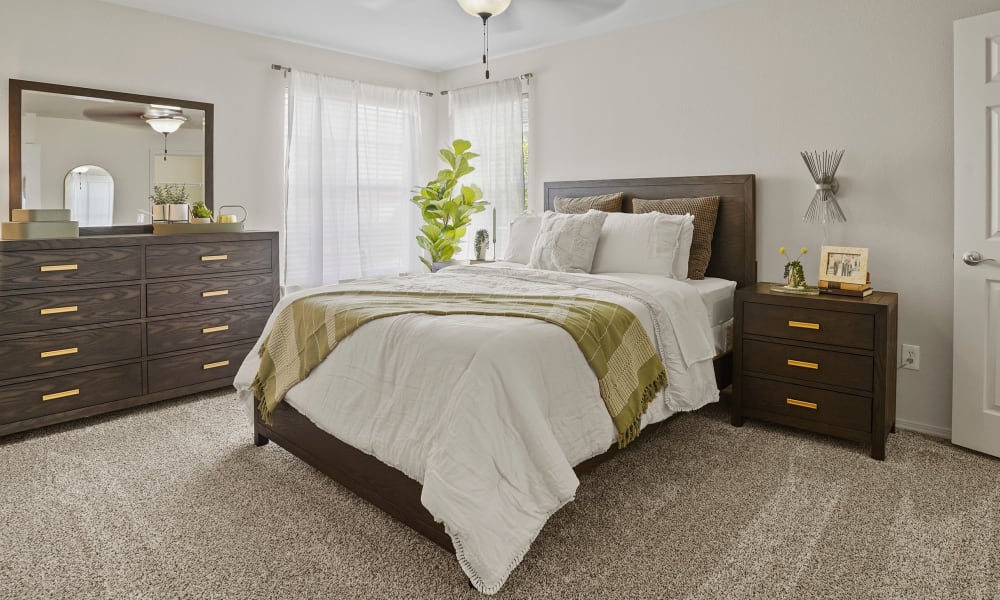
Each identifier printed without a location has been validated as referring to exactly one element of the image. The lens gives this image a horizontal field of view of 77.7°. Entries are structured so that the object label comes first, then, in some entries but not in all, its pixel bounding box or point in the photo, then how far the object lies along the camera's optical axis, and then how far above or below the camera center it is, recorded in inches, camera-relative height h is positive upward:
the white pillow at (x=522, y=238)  158.6 +12.2
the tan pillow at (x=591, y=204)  160.4 +21.3
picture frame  117.5 +3.9
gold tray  145.2 +13.8
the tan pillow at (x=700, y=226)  140.6 +13.4
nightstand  109.4 -14.6
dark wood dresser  120.4 -6.8
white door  105.5 +9.2
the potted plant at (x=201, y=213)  151.6 +17.8
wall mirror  135.5 +31.9
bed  79.9 -22.2
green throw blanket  90.0 -7.6
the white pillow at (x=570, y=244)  138.8 +9.4
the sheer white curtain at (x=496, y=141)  193.9 +46.0
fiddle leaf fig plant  194.5 +25.1
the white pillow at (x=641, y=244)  133.8 +9.0
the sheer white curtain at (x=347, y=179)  182.5 +33.2
